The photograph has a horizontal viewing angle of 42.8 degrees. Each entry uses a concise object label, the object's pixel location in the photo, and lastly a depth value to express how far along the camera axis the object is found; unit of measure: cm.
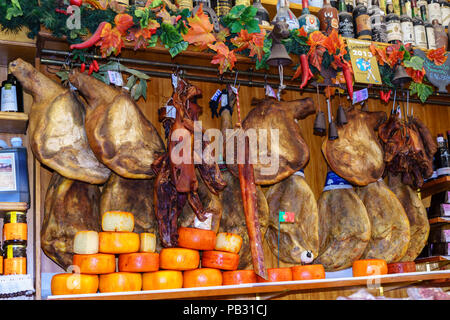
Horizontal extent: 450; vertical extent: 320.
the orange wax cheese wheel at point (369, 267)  334
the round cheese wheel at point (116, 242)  287
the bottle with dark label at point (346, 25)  395
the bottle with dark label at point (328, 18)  387
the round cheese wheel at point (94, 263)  282
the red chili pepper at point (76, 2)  305
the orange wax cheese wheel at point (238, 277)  306
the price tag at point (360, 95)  382
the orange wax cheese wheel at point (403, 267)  341
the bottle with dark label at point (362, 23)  397
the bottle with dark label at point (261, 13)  375
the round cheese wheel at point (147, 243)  297
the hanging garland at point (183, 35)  308
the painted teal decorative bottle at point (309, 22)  374
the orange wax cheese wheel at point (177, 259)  296
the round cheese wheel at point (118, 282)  284
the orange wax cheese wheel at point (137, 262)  290
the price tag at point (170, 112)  338
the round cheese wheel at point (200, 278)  297
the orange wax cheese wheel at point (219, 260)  308
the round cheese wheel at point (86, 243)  284
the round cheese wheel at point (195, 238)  304
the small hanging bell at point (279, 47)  329
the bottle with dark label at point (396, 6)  426
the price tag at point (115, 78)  327
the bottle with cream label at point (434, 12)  438
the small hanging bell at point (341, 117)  376
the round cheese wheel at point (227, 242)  316
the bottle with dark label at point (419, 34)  415
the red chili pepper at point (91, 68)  330
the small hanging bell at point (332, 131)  370
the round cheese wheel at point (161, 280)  291
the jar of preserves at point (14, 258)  295
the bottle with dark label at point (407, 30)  412
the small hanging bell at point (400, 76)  376
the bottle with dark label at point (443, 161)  419
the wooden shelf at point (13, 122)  316
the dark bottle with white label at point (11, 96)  325
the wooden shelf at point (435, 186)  414
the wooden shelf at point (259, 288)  272
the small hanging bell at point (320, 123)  361
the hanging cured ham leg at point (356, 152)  381
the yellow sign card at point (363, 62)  366
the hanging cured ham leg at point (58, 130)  311
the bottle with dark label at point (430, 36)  419
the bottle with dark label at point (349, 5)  417
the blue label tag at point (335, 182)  390
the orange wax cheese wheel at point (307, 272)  320
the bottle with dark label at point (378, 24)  403
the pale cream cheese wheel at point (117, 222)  295
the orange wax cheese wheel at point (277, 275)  315
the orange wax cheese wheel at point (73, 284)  276
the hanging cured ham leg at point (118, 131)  315
